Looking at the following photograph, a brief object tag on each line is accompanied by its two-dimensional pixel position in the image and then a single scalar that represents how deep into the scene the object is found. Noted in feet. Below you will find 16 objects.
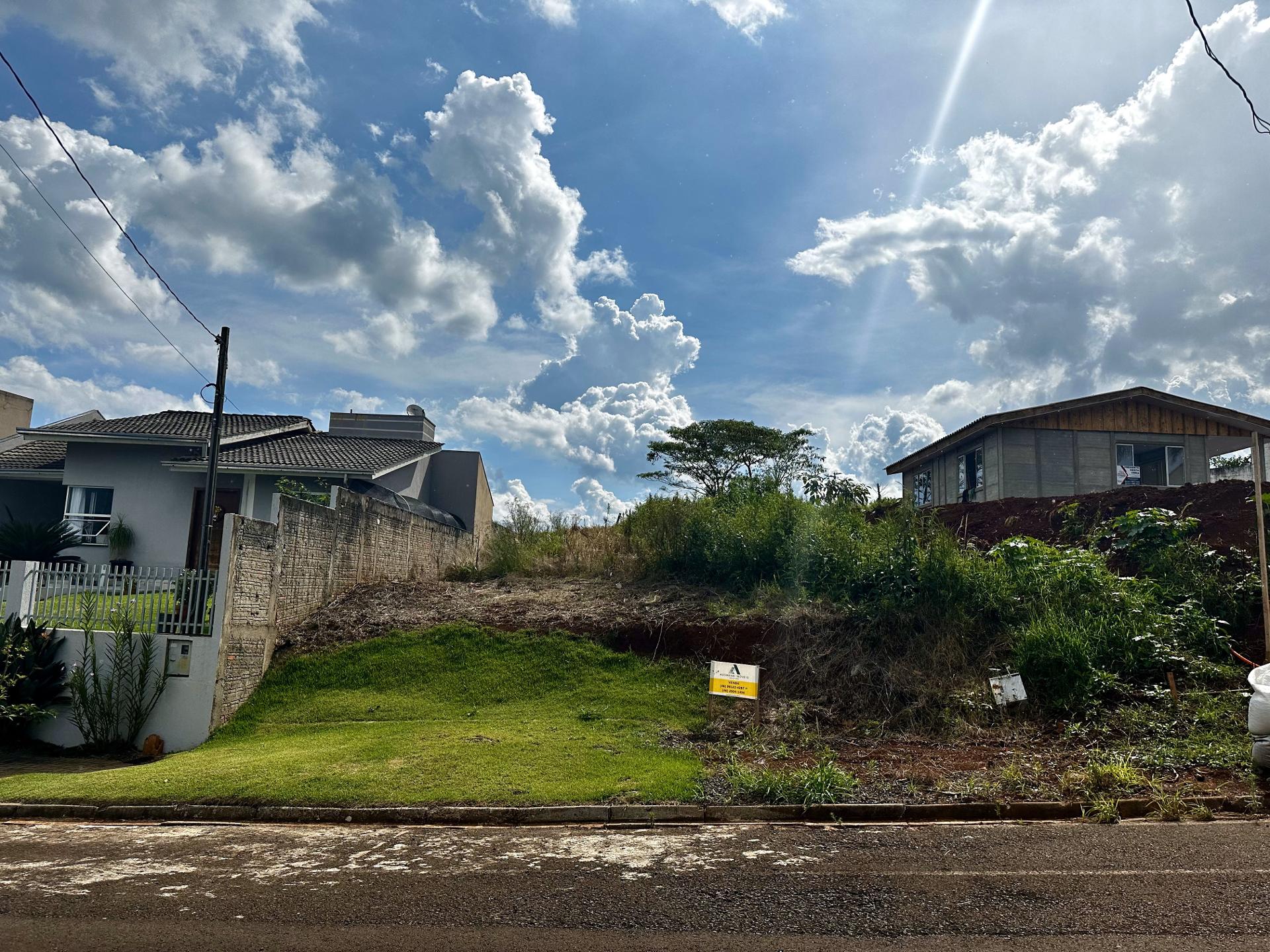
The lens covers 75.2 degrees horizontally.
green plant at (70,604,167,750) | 35.68
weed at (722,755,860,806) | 25.14
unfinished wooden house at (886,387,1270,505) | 65.67
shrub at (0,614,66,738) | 34.86
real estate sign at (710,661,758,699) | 32.42
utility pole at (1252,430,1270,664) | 31.94
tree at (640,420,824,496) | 115.34
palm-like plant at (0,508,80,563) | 57.62
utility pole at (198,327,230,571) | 50.11
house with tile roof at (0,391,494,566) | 64.85
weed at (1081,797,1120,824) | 23.19
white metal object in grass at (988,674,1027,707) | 33.06
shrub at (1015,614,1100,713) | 32.89
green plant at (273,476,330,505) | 52.65
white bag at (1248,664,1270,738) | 25.85
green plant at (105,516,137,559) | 65.46
